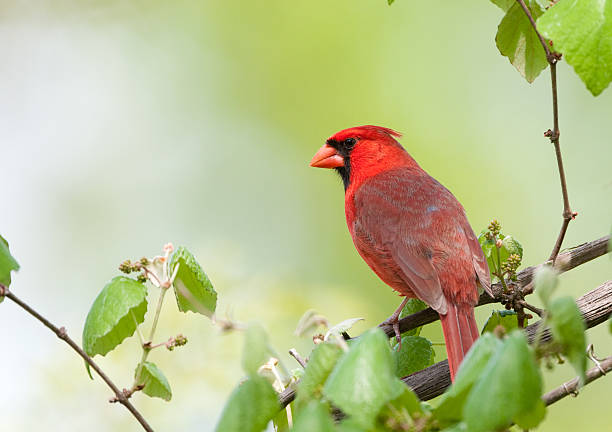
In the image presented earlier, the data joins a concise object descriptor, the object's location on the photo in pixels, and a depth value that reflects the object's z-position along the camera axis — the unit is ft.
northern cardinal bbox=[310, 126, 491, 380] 18.02
